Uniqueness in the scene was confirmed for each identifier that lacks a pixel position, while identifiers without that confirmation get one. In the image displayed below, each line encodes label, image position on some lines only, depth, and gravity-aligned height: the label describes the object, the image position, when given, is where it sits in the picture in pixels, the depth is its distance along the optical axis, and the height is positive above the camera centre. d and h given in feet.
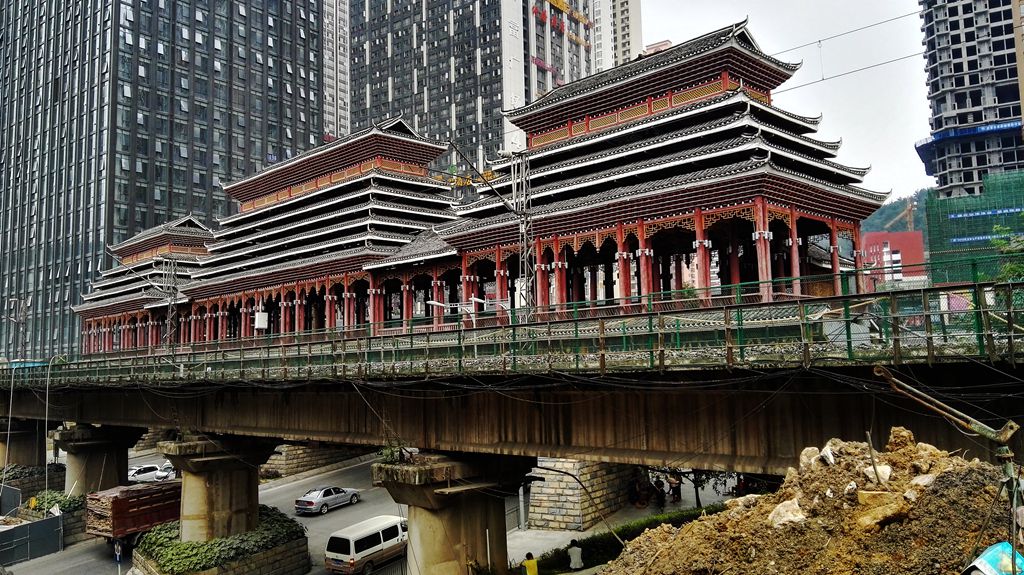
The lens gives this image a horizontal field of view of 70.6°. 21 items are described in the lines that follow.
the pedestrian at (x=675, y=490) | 119.55 -28.26
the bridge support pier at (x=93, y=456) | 133.18 -21.92
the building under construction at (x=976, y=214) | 282.15 +37.58
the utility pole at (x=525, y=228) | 71.72 +10.09
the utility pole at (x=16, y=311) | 299.89 +14.24
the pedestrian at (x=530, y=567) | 69.46 -23.30
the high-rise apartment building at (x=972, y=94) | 368.68 +111.73
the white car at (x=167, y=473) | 155.74 -29.37
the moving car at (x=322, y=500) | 127.95 -30.21
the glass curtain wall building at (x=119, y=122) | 288.51 +93.78
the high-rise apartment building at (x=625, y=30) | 598.34 +242.06
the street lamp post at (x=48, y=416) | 128.82 -13.53
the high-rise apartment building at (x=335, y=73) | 559.38 +207.12
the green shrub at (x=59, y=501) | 130.70 -29.39
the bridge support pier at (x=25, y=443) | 158.26 -22.03
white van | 92.48 -28.30
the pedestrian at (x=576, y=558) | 78.28 -25.44
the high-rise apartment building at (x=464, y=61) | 418.51 +162.57
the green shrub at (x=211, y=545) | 93.35 -28.16
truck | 107.14 -26.03
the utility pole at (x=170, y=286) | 130.64 +9.89
